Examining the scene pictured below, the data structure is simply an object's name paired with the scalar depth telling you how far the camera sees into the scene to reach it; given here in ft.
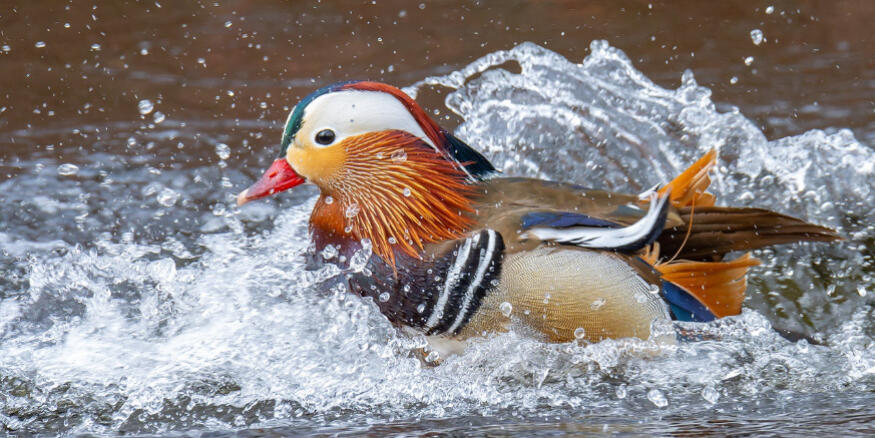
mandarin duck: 21.42
